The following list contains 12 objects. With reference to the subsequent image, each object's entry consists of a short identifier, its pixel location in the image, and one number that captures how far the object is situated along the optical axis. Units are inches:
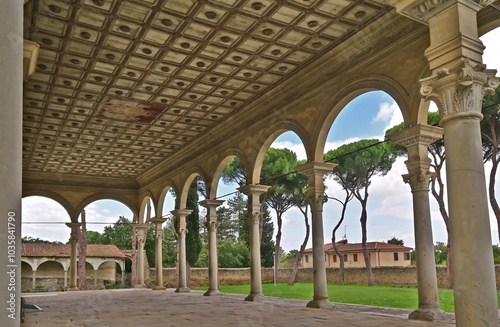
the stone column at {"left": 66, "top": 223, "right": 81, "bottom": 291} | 909.2
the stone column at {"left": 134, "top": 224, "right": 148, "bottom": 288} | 984.3
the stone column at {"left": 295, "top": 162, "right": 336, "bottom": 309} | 452.1
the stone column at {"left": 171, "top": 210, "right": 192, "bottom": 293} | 785.6
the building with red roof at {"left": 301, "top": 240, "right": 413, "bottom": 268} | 1678.2
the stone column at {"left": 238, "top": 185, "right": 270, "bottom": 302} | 573.9
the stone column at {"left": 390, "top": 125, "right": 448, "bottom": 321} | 345.4
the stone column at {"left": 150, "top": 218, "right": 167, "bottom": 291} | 891.4
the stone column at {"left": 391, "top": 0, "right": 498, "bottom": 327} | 184.5
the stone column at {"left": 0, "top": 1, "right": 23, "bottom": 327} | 101.2
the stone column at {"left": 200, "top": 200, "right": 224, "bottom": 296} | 675.4
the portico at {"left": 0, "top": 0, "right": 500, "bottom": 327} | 187.5
